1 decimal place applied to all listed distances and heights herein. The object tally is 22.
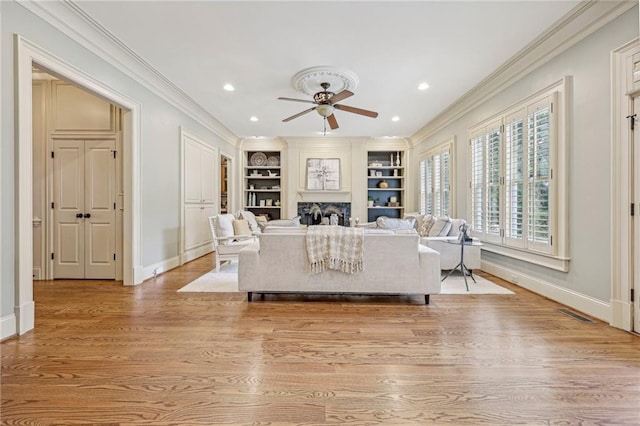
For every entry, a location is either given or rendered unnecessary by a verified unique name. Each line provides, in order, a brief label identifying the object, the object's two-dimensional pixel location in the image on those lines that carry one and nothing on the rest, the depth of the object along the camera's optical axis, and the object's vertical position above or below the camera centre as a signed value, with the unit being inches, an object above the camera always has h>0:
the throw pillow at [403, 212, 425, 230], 237.8 -7.2
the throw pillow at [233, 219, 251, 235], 211.1 -11.3
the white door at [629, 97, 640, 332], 100.0 -2.7
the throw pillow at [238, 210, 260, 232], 242.9 -6.8
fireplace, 342.0 -0.7
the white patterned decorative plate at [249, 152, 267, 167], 360.8 +59.8
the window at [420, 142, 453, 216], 248.4 +25.3
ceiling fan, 174.4 +60.9
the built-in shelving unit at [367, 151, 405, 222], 350.0 +30.1
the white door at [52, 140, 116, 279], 175.9 +1.6
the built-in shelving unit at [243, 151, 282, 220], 354.6 +31.8
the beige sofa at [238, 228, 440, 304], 132.0 -25.0
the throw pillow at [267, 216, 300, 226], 214.7 -8.5
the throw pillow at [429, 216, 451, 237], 195.2 -11.4
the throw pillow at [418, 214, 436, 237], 212.8 -10.9
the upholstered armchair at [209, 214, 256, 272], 194.9 -16.7
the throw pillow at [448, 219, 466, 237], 191.6 -10.7
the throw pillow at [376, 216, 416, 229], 179.8 -8.1
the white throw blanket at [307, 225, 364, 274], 131.3 -17.1
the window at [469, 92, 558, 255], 137.9 +17.0
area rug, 152.5 -38.9
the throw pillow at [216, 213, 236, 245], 198.4 -10.9
